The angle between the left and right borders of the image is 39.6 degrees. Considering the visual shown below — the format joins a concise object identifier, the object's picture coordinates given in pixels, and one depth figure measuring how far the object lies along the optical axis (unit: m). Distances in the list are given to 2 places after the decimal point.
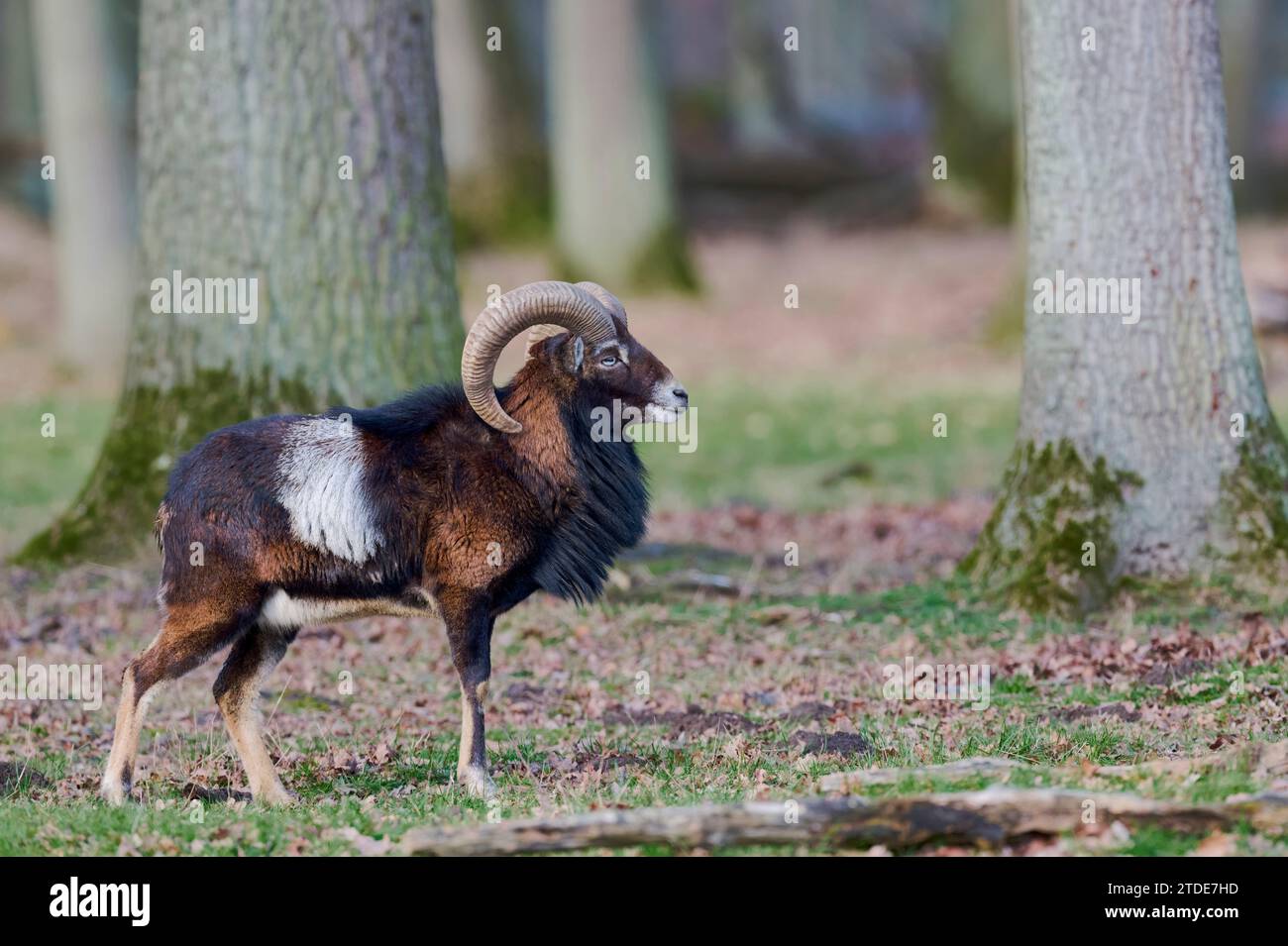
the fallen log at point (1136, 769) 7.23
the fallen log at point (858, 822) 6.32
